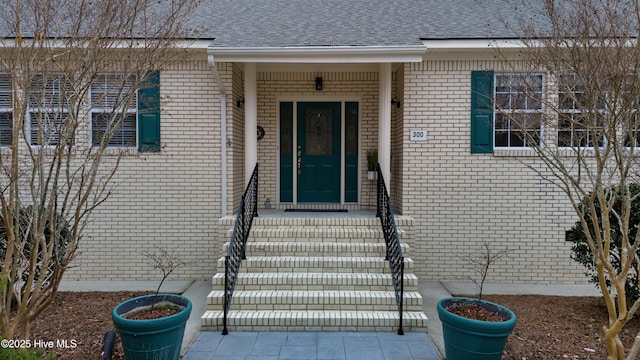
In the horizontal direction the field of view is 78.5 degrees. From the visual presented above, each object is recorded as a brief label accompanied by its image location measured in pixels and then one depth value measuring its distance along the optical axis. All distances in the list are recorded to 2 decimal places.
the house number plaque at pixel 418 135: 6.27
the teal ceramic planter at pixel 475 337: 3.43
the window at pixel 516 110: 4.65
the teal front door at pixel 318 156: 7.41
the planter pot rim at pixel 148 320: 3.38
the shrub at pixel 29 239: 3.16
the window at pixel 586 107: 3.30
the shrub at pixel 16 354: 2.31
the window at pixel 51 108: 3.17
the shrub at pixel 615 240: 4.66
